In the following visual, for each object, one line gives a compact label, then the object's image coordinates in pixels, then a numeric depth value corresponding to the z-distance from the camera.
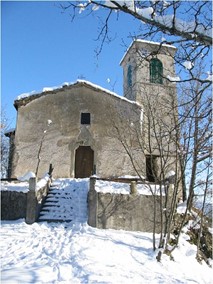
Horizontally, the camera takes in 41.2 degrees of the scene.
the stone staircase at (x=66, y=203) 11.53
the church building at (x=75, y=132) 17.39
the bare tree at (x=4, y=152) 25.83
